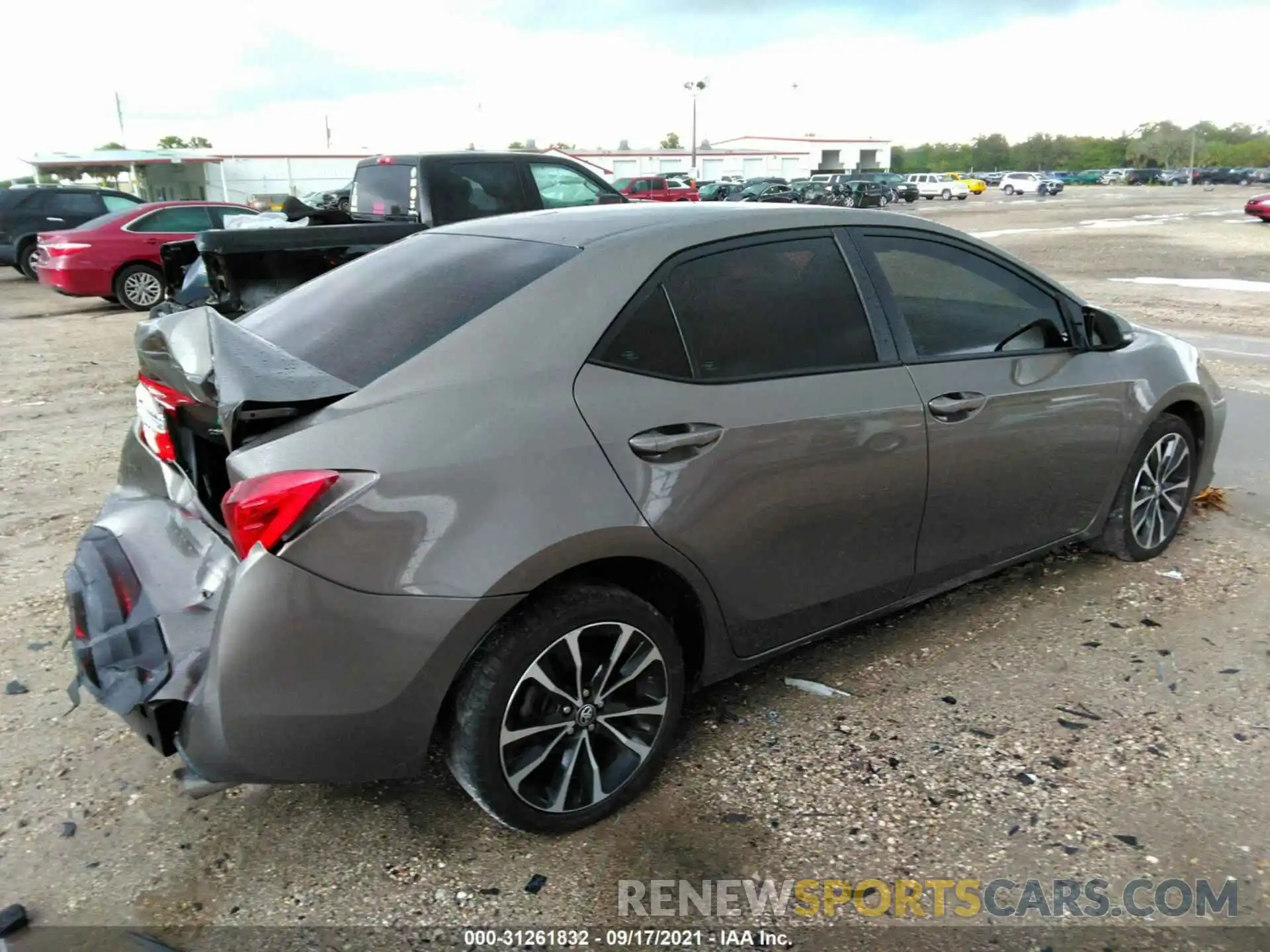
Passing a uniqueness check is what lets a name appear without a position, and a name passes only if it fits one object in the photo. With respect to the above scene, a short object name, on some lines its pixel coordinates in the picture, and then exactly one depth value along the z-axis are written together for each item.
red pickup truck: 34.88
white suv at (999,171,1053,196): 64.75
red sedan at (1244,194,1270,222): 28.72
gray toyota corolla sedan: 2.34
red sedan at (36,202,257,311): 13.43
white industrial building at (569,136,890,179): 75.88
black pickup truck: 6.81
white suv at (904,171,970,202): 58.81
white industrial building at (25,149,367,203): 52.16
